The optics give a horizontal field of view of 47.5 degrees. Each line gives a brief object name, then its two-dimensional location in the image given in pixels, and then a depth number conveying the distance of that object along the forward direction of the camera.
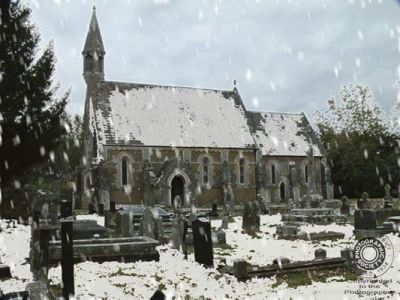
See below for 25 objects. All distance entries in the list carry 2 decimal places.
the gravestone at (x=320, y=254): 11.23
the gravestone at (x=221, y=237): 16.25
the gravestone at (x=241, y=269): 9.90
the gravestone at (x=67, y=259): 8.32
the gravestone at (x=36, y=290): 6.51
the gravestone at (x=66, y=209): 18.95
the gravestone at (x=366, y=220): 15.67
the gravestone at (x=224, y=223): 20.75
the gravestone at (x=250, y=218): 20.02
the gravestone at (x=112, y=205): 27.68
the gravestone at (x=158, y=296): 4.02
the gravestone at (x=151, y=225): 15.32
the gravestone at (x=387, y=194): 29.03
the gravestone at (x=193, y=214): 16.08
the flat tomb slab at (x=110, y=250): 11.36
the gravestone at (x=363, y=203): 27.32
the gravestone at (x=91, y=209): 31.71
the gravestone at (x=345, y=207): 28.36
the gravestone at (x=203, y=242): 11.70
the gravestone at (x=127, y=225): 15.35
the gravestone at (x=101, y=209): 29.89
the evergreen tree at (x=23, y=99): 13.69
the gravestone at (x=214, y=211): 28.12
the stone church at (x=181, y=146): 34.69
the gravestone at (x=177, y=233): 14.14
